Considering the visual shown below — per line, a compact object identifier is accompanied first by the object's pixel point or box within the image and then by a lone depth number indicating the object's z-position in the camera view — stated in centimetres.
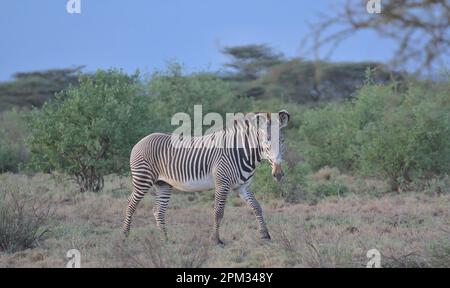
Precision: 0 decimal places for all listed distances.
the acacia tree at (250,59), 3950
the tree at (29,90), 3412
